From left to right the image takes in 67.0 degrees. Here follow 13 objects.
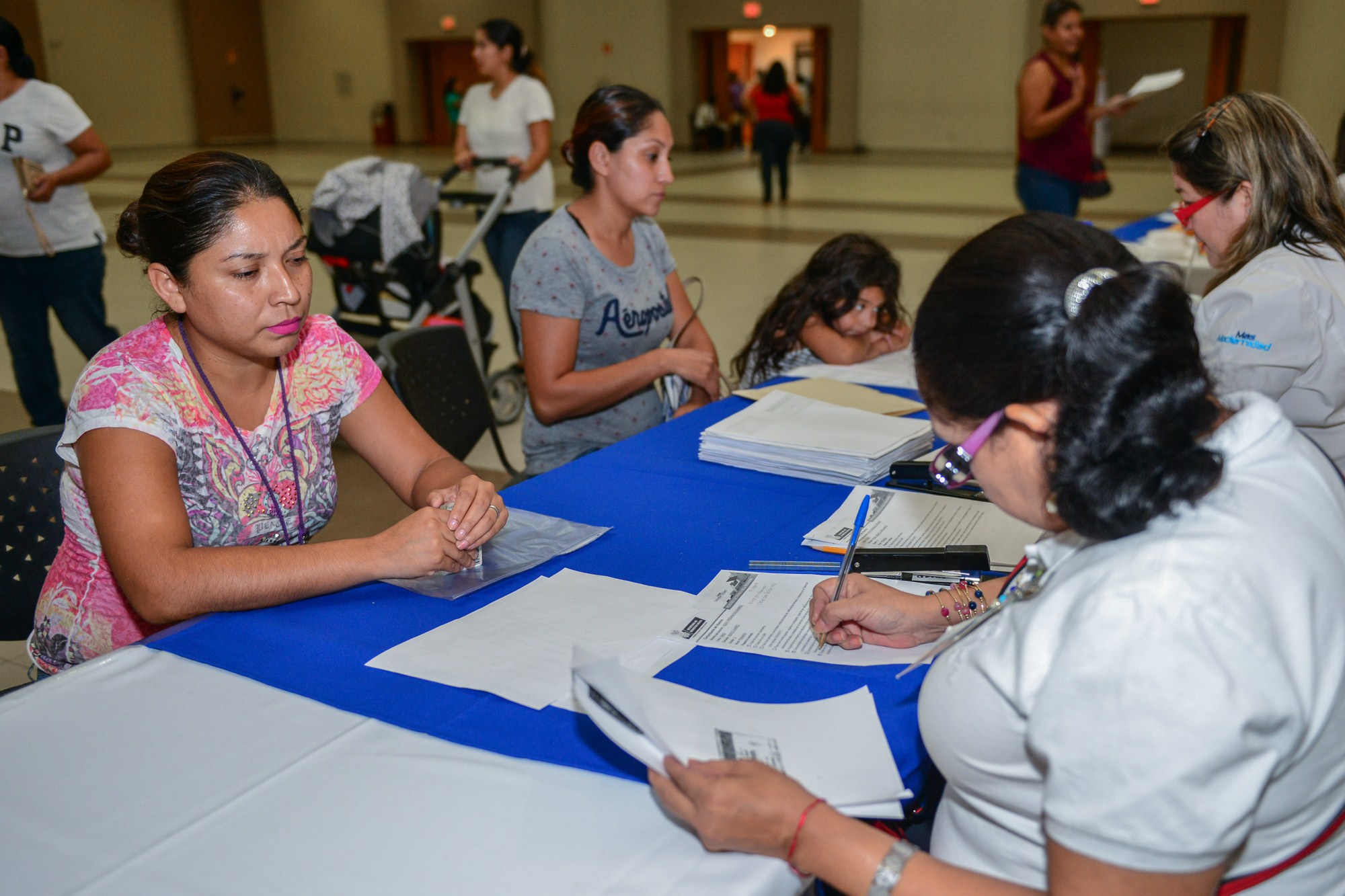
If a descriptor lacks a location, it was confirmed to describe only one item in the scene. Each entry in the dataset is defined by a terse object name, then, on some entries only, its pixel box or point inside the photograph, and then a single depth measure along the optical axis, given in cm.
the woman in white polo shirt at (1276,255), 178
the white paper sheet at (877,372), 239
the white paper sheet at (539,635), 108
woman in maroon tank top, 475
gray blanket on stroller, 405
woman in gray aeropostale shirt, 232
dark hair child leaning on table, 261
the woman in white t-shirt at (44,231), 348
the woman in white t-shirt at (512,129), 460
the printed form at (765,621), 115
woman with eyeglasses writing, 67
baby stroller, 406
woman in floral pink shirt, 124
